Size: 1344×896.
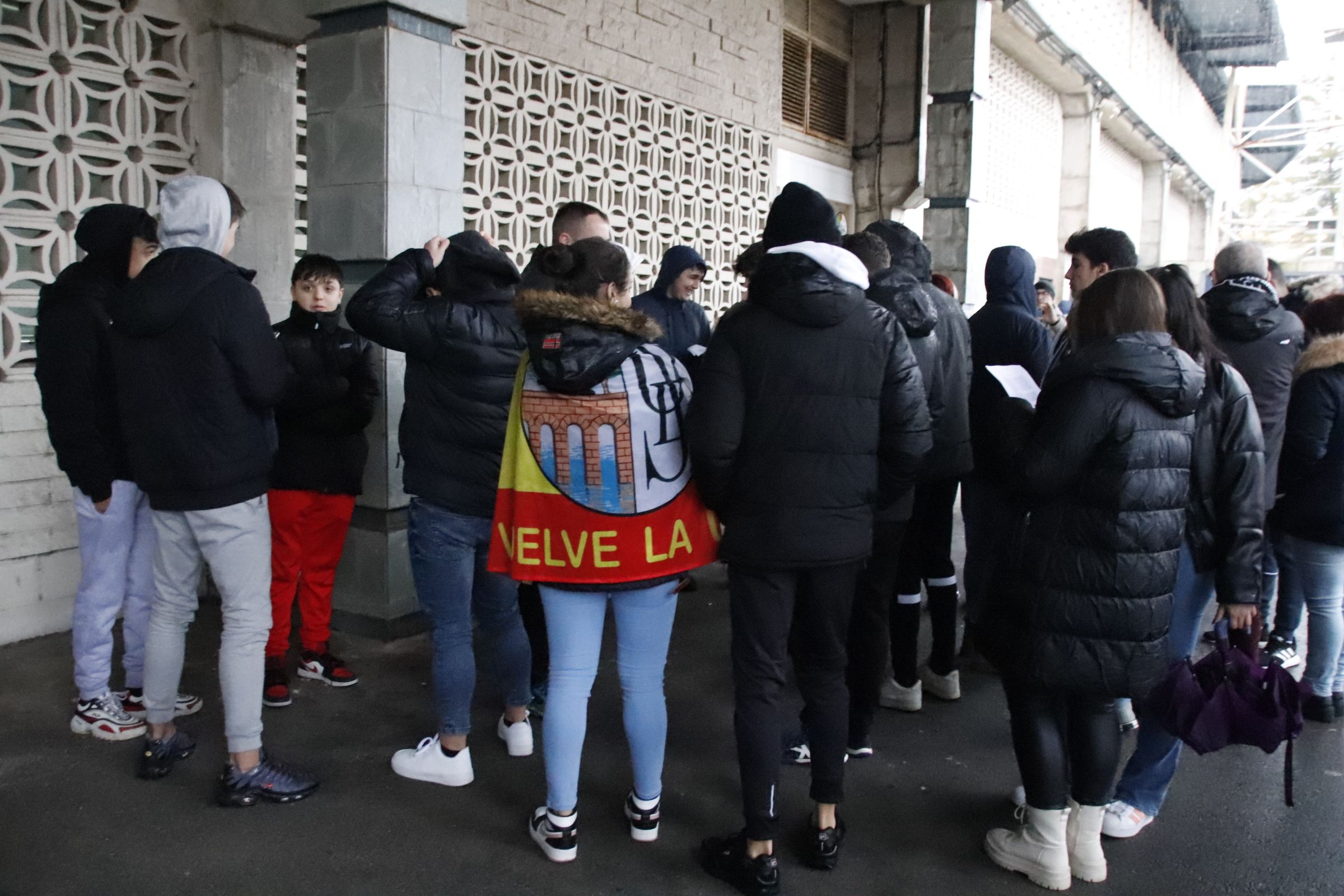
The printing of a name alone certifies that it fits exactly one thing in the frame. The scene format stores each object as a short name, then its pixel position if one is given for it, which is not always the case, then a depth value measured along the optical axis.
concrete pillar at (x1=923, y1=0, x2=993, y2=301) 8.34
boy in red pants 4.01
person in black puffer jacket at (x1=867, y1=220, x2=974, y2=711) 3.75
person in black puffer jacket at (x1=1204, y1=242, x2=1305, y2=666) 4.36
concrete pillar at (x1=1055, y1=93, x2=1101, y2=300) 14.73
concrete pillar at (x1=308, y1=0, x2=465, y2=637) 4.44
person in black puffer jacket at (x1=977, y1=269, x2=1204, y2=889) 2.64
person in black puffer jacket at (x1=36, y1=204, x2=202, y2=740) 3.43
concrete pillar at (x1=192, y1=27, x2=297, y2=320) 4.96
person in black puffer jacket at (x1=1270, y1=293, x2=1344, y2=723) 3.85
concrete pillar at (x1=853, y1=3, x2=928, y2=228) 10.12
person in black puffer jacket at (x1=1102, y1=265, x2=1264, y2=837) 2.88
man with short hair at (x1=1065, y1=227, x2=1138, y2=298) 3.78
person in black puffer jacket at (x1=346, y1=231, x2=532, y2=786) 3.15
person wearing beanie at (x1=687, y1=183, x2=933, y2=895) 2.65
